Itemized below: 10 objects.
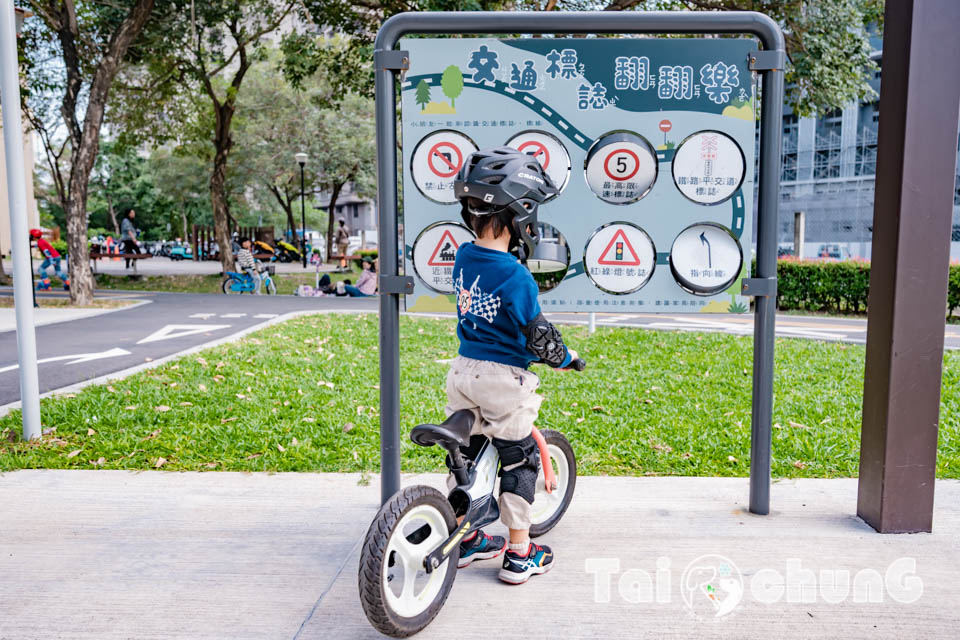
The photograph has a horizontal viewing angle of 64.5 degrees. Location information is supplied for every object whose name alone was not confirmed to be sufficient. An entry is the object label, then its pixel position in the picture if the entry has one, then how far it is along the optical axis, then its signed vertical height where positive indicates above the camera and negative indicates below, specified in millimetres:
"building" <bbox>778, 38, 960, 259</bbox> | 41219 +3354
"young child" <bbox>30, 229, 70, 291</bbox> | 18469 -523
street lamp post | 25906 +2596
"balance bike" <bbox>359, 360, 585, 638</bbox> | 2441 -1034
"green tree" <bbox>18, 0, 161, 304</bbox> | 14375 +3651
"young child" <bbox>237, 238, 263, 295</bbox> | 17781 -662
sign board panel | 3670 +402
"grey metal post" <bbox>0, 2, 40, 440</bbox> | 4766 +64
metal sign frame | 3539 +405
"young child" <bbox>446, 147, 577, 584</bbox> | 2816 -347
